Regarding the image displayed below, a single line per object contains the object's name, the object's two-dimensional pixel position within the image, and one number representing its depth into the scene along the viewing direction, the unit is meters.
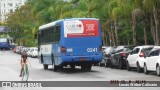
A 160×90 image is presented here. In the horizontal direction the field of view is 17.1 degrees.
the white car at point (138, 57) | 29.58
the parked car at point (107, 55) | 38.53
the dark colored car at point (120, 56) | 34.19
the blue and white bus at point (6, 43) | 112.78
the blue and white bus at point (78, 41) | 30.55
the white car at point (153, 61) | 26.44
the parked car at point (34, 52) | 73.26
